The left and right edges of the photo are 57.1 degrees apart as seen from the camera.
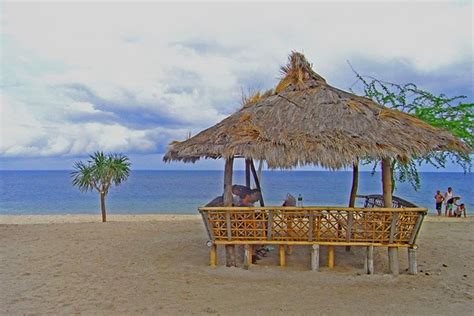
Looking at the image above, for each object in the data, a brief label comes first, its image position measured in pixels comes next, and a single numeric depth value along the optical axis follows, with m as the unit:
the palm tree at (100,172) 12.34
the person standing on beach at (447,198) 15.89
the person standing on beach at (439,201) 16.34
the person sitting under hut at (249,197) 7.44
